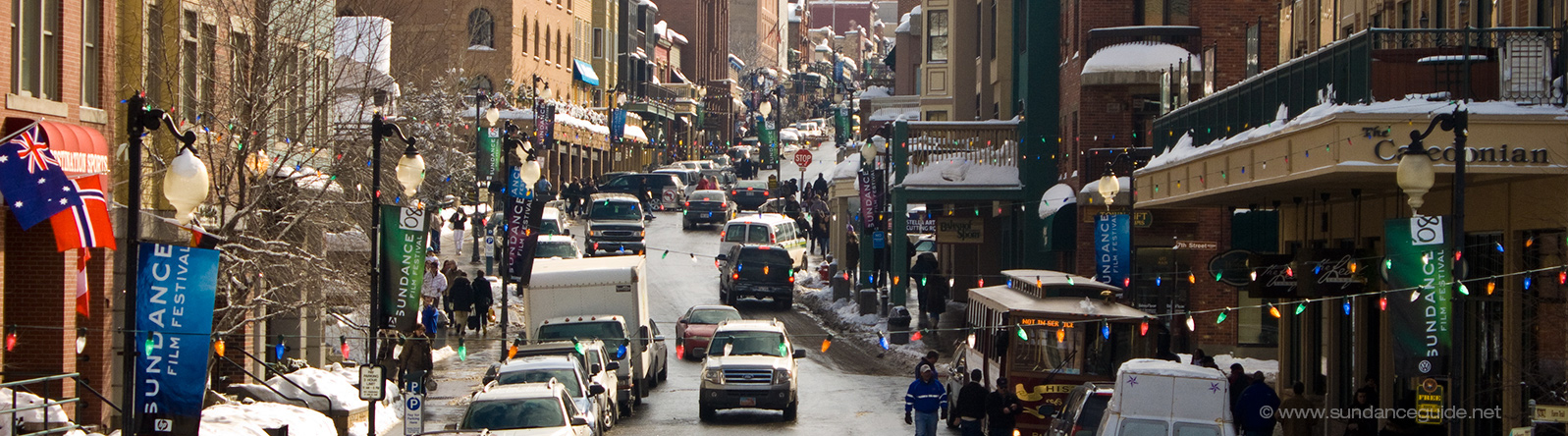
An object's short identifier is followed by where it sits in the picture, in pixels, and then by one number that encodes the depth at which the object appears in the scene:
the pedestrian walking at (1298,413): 21.77
